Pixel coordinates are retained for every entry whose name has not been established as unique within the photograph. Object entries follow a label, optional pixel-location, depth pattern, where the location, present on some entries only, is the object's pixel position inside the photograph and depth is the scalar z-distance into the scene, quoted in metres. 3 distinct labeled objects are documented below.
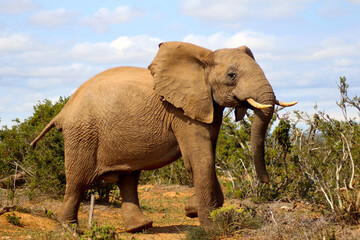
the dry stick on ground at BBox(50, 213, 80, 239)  12.25
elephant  14.18
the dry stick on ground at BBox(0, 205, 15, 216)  15.71
